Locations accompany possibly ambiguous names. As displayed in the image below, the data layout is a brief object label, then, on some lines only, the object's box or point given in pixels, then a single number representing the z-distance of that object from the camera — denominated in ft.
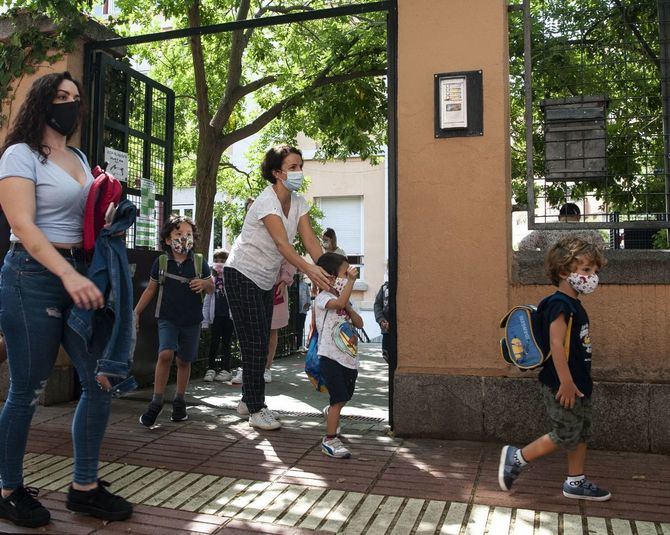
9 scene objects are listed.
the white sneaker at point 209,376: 25.89
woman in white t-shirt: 16.31
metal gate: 20.51
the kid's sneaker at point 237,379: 24.67
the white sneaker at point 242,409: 18.08
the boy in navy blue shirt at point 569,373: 11.80
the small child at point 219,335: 26.30
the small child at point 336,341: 14.70
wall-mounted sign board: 16.24
